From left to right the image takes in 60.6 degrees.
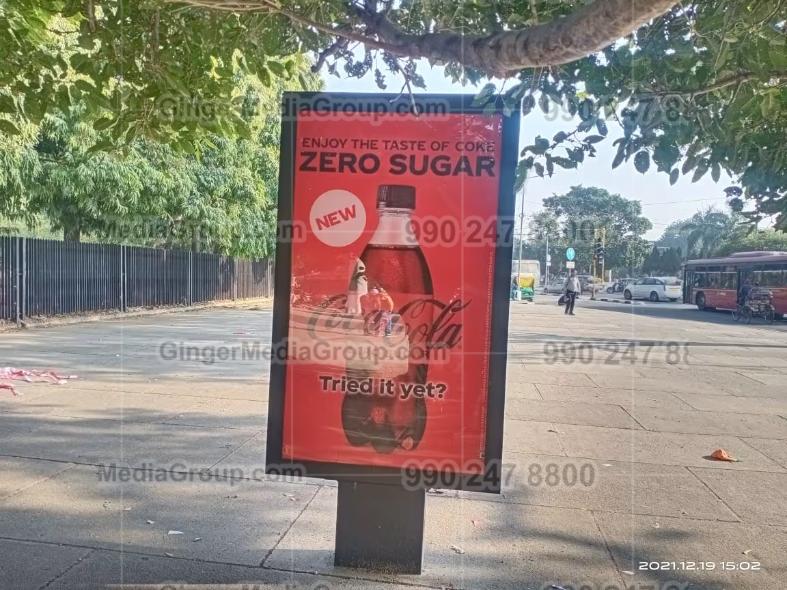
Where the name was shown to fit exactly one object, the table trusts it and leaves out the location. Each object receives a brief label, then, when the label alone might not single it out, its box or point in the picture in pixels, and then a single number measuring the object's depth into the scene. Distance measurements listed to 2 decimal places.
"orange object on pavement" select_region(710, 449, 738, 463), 5.63
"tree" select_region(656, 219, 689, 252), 67.69
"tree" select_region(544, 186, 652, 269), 53.06
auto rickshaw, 41.30
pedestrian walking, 26.05
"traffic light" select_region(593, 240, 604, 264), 21.12
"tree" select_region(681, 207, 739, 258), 55.09
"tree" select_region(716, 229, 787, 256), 47.41
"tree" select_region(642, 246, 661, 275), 62.12
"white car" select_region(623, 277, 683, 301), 46.06
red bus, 27.78
